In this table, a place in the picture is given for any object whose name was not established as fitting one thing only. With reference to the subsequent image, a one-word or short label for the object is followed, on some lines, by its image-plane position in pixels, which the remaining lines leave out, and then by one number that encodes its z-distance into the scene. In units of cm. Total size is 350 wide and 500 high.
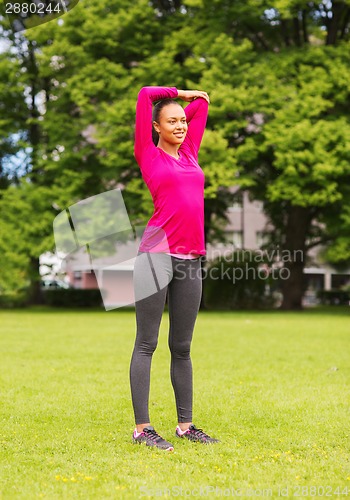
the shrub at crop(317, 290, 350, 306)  3856
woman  462
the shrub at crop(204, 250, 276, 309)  2683
